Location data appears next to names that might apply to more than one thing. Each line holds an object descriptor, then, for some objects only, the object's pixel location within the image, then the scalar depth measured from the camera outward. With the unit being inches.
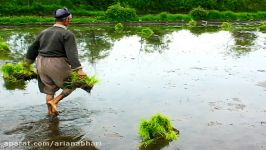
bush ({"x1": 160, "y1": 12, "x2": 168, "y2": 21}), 1621.1
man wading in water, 275.1
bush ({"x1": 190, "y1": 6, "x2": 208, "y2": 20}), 1594.4
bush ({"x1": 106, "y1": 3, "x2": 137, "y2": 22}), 1464.1
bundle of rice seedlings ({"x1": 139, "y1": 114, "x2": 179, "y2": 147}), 251.0
